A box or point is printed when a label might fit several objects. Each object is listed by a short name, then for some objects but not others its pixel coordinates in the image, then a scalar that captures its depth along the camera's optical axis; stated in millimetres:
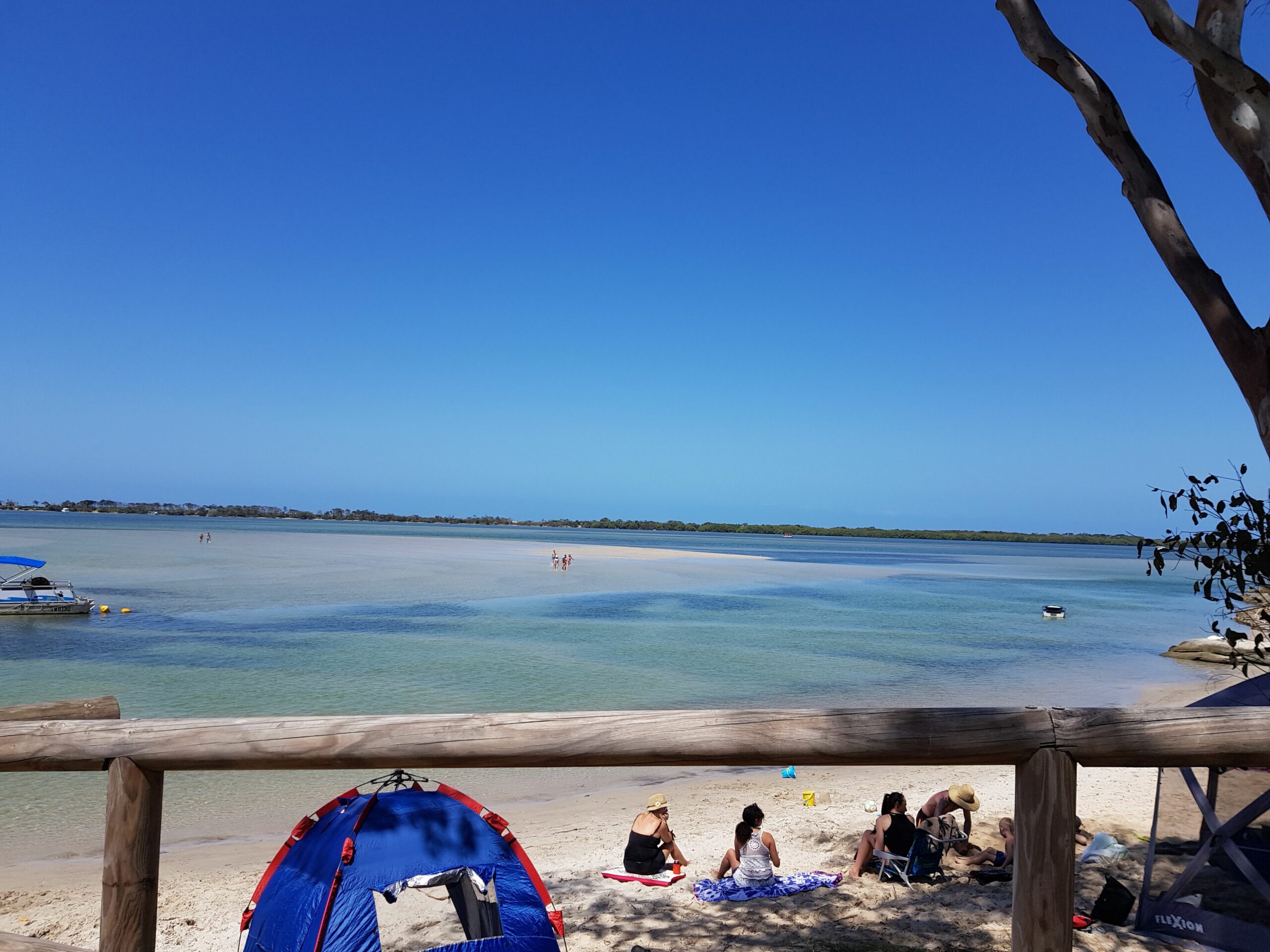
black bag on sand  5039
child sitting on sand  6746
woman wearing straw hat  6914
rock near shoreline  23641
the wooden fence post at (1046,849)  2207
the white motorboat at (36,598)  26547
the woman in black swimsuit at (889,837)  6566
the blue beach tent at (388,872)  2959
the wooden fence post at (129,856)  2219
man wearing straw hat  7066
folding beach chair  6352
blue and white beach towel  6129
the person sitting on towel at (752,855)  6355
